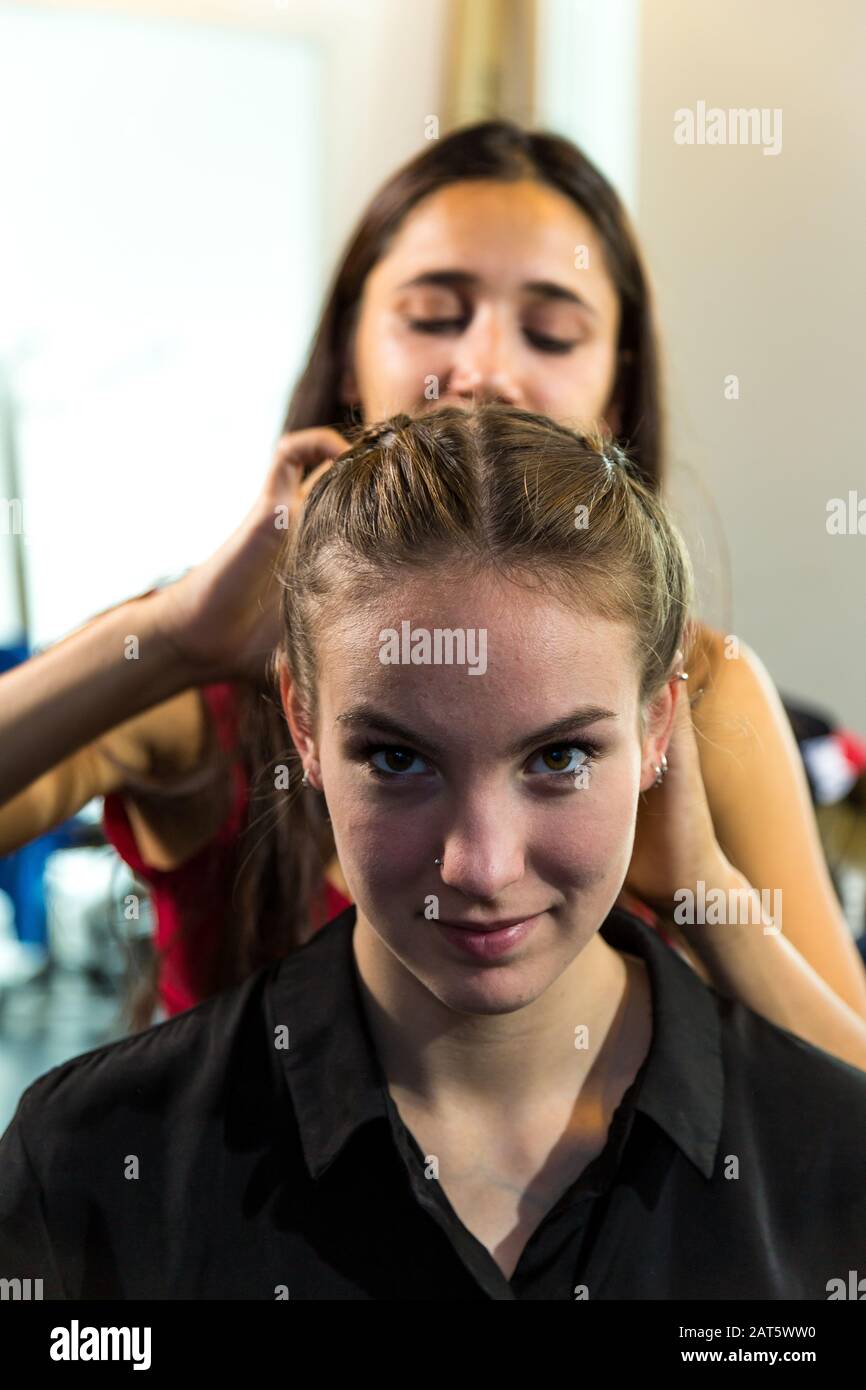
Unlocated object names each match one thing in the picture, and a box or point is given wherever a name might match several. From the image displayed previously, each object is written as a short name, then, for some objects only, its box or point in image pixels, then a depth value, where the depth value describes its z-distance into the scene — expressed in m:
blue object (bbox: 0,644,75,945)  1.03
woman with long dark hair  0.80
